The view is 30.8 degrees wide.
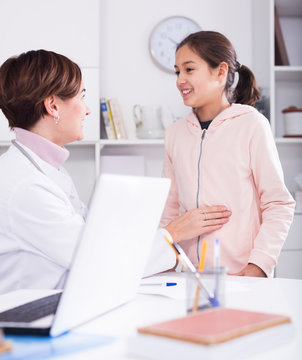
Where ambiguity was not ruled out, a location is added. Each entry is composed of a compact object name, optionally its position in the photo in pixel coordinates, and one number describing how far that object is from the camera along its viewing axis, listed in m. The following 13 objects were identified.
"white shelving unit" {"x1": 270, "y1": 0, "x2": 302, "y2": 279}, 3.58
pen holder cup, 0.93
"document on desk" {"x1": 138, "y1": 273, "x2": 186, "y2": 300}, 1.28
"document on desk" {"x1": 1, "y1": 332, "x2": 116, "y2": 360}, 0.79
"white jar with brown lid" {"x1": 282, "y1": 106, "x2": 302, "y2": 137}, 3.38
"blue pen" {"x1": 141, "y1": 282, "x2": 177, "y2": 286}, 1.43
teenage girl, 1.82
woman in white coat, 1.32
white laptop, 0.85
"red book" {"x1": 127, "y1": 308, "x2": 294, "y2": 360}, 0.71
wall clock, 3.55
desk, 0.81
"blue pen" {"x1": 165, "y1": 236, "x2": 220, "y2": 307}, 0.92
